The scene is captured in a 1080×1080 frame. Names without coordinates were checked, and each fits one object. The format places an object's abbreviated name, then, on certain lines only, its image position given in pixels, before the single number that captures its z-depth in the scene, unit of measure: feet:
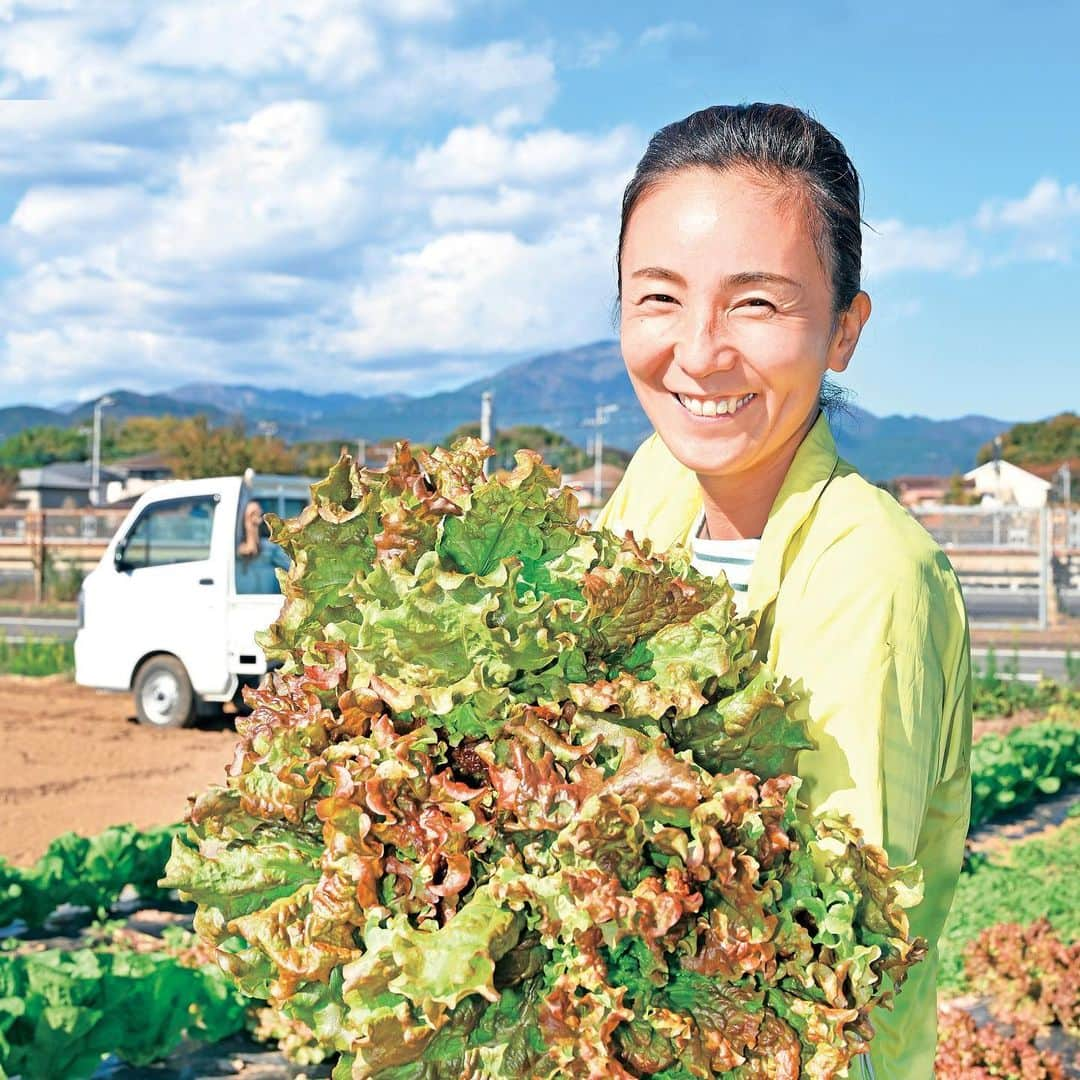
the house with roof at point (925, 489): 308.91
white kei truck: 36.17
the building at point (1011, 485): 282.36
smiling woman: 4.94
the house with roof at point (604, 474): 250.16
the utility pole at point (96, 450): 177.00
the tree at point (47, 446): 324.60
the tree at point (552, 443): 299.38
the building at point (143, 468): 284.61
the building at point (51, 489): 239.50
